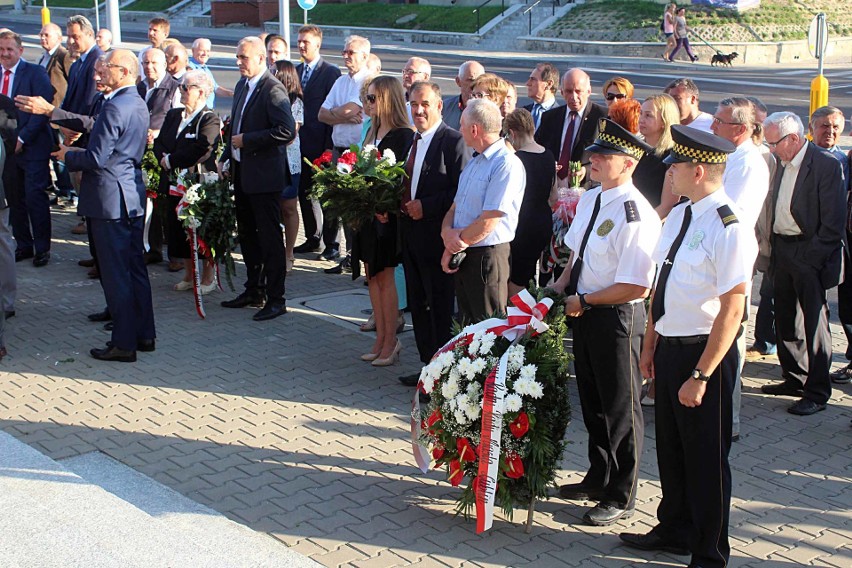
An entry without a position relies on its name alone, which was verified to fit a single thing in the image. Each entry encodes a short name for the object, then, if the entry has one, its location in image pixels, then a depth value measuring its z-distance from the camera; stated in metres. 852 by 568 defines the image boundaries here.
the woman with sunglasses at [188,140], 9.51
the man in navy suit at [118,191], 7.66
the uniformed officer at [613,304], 5.23
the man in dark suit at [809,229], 7.02
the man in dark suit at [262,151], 8.84
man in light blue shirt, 6.41
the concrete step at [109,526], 4.79
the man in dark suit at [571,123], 8.91
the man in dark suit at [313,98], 10.80
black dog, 31.61
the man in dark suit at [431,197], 7.19
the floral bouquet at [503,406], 5.09
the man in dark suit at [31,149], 10.58
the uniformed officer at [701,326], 4.53
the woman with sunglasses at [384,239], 7.74
